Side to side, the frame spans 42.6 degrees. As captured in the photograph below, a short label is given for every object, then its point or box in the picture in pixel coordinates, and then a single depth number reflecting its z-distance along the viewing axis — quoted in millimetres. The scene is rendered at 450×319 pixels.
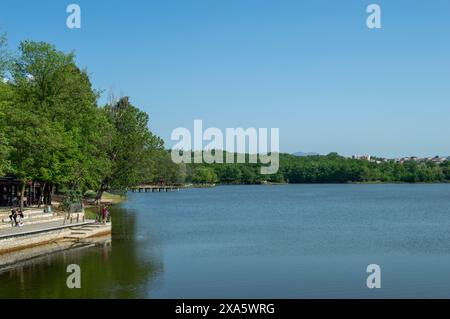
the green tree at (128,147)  82250
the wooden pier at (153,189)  179750
